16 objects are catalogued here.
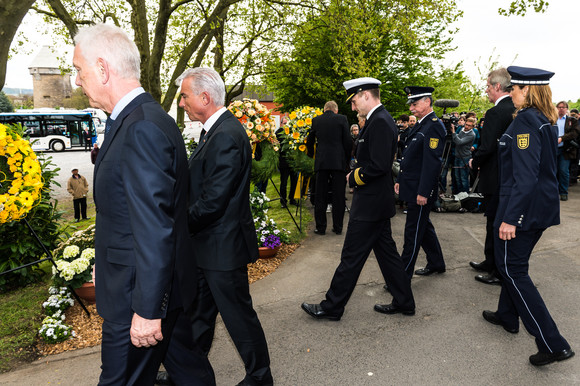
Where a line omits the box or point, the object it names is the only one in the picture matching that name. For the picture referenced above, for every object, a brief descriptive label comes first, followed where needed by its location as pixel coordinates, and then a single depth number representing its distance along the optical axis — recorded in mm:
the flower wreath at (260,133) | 5859
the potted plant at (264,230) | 5738
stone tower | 79688
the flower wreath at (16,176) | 3900
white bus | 31016
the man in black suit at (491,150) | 4332
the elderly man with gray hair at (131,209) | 1657
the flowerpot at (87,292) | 4203
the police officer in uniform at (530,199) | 3010
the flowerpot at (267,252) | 5674
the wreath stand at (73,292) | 3882
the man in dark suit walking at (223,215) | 2459
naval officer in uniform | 3611
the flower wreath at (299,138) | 7969
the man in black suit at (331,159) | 7270
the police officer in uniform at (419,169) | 4363
